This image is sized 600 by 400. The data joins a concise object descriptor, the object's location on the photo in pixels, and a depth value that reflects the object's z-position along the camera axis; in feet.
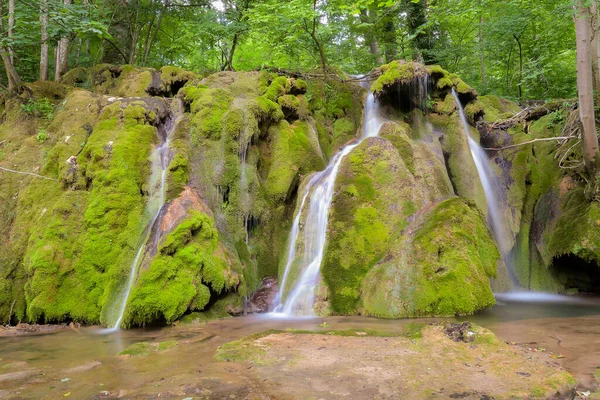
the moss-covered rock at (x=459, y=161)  30.89
